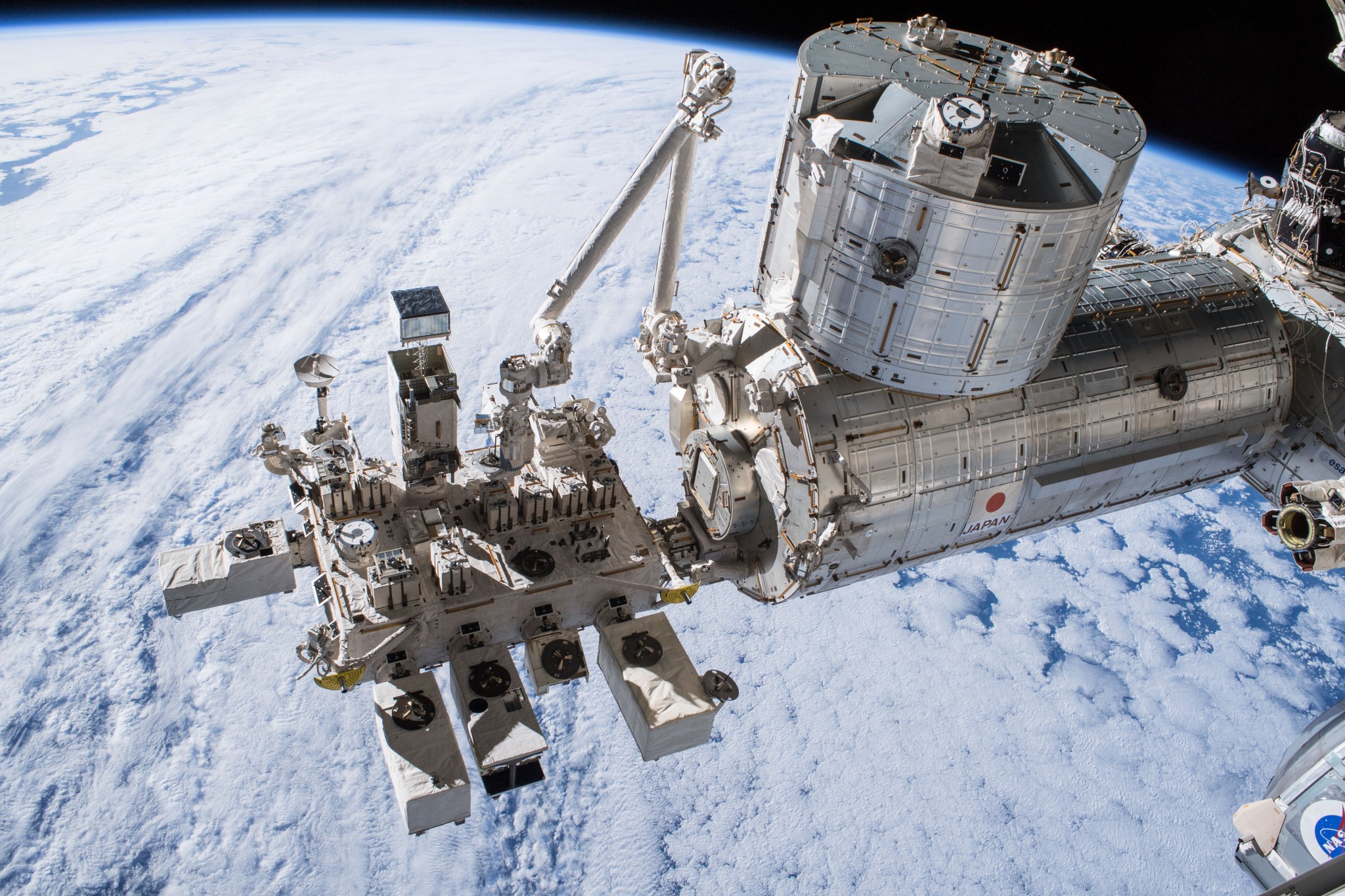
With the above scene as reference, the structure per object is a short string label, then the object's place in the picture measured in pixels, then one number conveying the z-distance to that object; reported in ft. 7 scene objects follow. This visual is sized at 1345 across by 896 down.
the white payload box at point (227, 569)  30.60
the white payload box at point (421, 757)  25.32
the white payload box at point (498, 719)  26.76
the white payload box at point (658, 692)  28.32
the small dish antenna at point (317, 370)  29.76
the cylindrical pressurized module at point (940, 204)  26.27
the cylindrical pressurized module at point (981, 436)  30.37
